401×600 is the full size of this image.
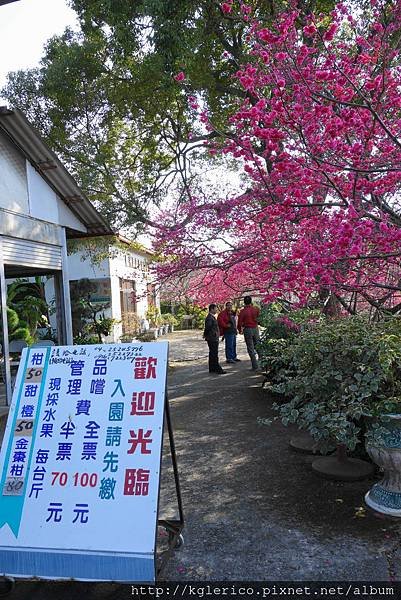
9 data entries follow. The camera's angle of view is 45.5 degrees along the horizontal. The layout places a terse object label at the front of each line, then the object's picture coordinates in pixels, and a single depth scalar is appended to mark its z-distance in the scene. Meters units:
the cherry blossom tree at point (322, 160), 4.41
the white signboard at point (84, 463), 2.82
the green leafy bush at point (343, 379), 3.87
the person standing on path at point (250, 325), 11.42
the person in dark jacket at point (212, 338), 11.59
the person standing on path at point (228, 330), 13.16
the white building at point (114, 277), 15.65
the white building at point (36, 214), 7.21
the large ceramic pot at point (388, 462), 3.81
